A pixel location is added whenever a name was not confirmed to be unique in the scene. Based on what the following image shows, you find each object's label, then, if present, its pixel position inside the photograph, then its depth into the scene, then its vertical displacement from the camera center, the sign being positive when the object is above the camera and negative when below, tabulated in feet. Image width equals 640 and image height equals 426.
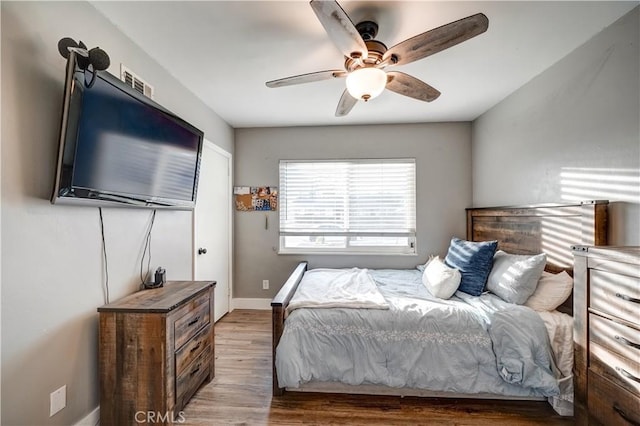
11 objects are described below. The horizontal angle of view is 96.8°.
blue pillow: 7.96 -1.64
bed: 6.05 -3.05
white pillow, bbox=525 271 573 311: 6.70 -2.01
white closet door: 9.79 -0.49
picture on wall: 12.71 +0.58
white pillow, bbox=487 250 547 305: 6.93 -1.74
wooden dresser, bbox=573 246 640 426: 4.30 -2.12
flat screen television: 4.43 +1.24
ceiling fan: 4.48 +2.97
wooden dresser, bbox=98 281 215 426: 5.30 -2.85
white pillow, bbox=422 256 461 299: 7.79 -2.03
